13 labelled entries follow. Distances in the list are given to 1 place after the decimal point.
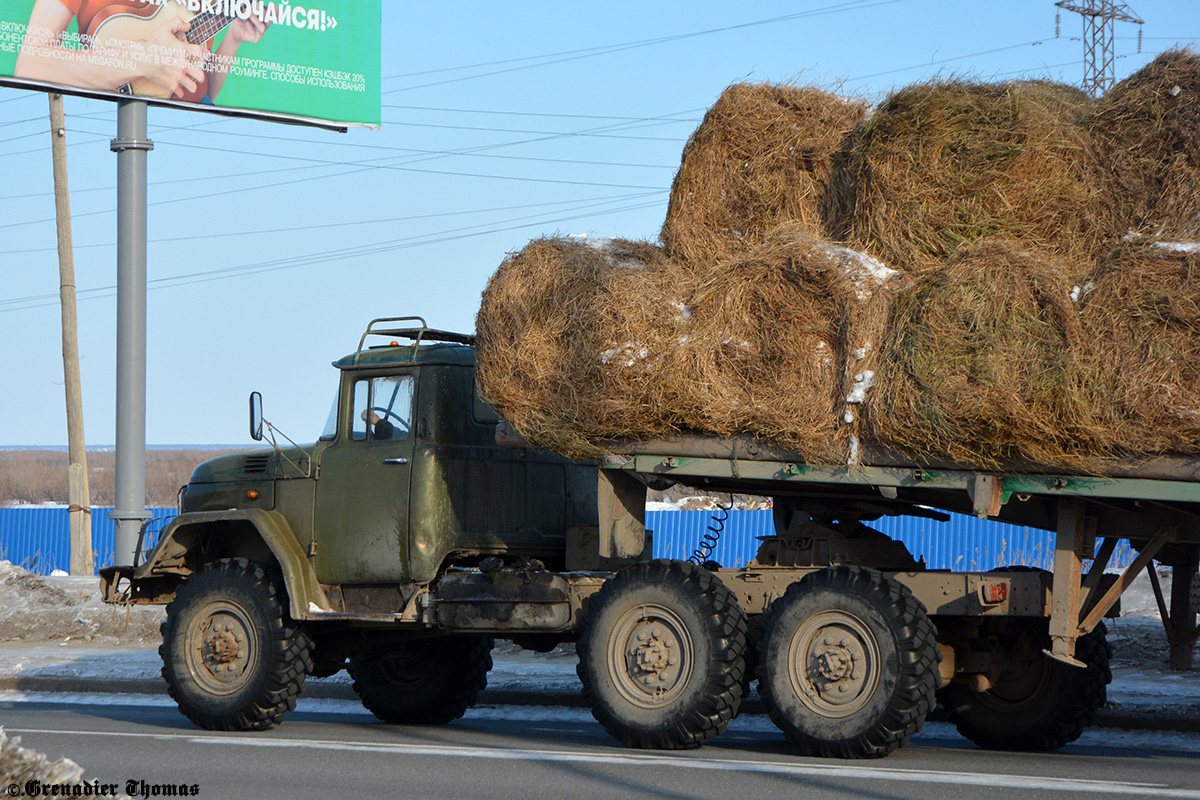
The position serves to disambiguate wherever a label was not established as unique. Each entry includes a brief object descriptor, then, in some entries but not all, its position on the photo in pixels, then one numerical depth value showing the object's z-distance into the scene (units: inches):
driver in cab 785.6
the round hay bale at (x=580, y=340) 663.8
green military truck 622.5
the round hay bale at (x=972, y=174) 618.2
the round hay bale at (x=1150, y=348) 544.4
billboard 1330.0
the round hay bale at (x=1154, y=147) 587.8
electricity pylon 2322.5
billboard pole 1323.8
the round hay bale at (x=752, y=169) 697.6
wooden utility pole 1763.0
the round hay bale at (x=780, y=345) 623.5
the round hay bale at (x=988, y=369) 565.9
